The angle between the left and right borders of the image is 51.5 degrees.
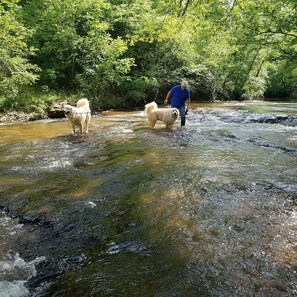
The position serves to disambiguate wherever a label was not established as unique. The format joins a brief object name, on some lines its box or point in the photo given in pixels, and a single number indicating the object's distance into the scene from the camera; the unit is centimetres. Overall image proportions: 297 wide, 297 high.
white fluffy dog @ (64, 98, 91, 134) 967
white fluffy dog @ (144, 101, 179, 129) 1056
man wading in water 1105
